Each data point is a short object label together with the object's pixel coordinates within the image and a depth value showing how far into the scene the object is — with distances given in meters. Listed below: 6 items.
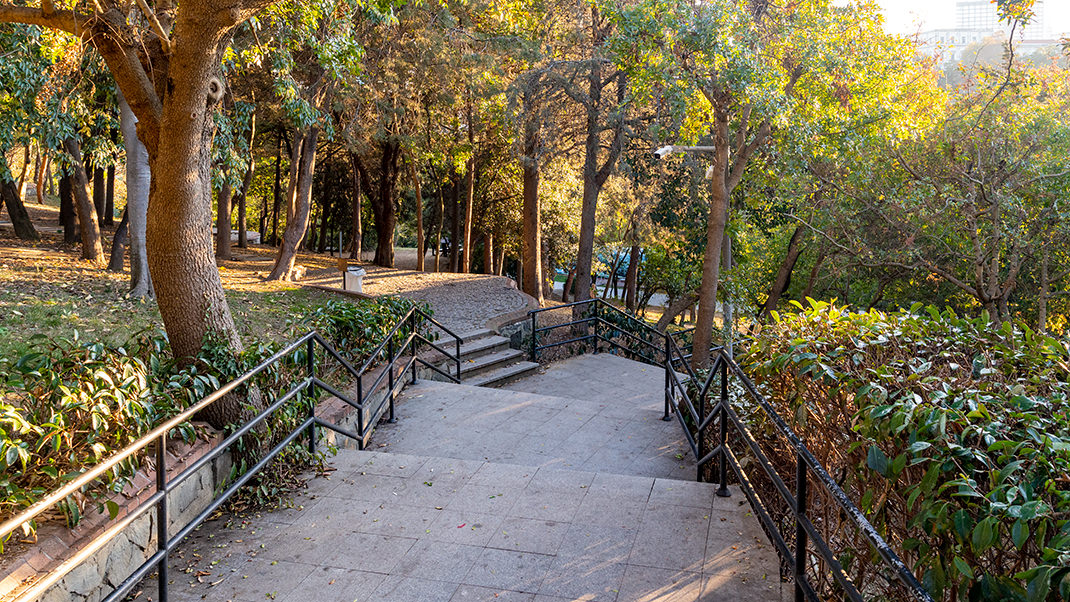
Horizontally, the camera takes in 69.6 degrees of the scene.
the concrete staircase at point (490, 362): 11.37
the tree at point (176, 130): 4.86
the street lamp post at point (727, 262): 11.08
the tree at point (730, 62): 10.15
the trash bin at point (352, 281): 15.90
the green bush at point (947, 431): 2.28
